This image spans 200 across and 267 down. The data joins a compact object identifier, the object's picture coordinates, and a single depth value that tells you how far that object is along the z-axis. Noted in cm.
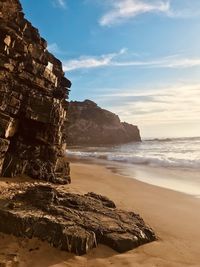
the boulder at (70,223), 403
